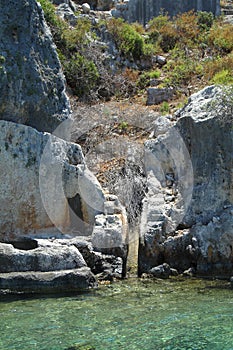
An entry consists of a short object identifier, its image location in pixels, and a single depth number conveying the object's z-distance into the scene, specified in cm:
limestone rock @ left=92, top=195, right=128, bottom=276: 920
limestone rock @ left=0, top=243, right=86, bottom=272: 809
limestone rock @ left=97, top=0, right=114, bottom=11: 2266
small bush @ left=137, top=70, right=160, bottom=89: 1698
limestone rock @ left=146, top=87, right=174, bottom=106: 1569
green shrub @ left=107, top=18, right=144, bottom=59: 1831
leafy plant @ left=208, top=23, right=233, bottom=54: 1838
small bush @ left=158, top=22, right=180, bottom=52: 1958
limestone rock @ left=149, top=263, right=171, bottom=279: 897
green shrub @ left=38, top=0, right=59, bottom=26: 1570
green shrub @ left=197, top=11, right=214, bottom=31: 2111
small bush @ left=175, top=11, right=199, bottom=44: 1967
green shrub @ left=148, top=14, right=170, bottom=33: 2066
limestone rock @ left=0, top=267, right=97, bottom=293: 787
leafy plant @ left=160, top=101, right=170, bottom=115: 1427
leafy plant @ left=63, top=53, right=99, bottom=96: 1596
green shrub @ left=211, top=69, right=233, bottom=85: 1277
